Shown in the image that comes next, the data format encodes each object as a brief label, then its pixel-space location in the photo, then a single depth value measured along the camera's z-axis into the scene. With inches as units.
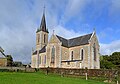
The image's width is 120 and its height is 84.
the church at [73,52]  934.5
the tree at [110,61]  1161.4
